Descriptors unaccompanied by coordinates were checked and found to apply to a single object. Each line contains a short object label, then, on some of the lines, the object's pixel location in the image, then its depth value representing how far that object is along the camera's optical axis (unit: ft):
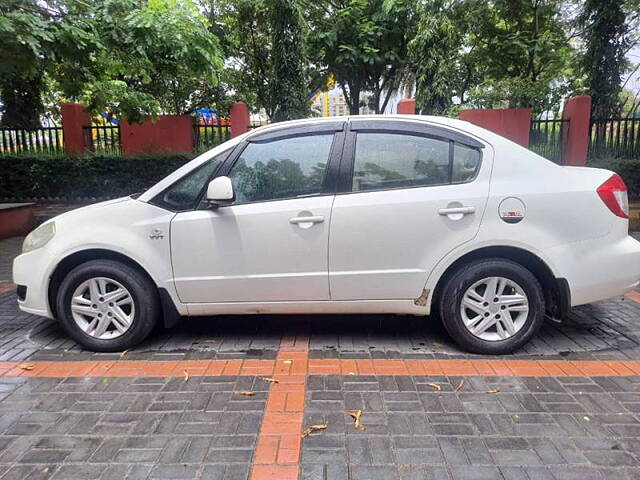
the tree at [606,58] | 34.63
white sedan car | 11.60
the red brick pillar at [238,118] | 32.94
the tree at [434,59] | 36.91
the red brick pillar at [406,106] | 33.17
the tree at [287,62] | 33.96
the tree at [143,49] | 17.90
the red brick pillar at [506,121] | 32.17
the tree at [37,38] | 14.85
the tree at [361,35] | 47.34
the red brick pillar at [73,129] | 33.14
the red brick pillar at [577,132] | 32.30
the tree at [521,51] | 40.93
